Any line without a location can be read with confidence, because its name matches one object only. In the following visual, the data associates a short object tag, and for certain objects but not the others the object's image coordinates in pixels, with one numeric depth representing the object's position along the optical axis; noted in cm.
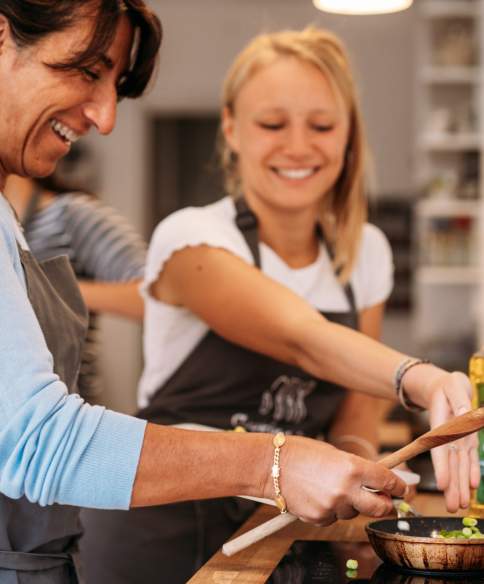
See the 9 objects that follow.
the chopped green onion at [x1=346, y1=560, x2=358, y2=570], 140
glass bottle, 158
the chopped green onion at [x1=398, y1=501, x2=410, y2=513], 153
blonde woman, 177
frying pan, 136
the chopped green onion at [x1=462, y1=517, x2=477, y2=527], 143
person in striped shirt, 221
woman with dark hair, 128
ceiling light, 235
